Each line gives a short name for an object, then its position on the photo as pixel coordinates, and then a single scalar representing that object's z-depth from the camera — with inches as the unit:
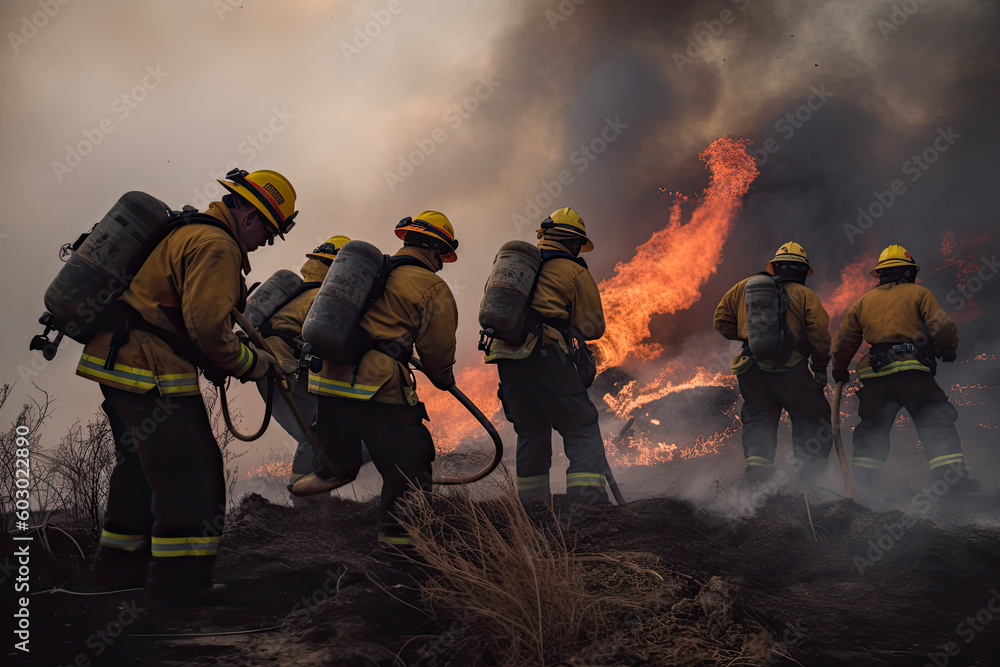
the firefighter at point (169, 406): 126.8
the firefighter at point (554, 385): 212.7
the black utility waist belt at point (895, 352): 251.8
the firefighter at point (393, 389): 160.2
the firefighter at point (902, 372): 245.0
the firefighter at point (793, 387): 259.6
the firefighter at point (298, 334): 237.5
